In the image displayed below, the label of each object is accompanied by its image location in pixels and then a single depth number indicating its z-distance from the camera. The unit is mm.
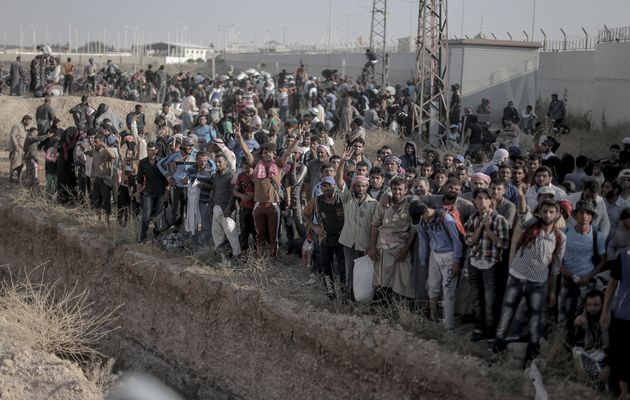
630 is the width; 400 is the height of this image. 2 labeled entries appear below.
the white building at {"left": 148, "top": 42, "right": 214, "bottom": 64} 97075
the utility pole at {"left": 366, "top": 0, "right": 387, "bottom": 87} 28734
